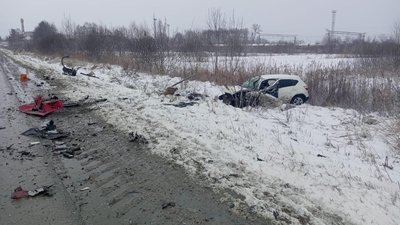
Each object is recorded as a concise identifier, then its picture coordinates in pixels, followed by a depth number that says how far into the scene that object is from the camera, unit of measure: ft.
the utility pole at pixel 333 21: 378.01
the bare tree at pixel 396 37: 87.97
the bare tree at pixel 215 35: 65.00
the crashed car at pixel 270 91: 40.04
